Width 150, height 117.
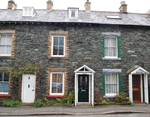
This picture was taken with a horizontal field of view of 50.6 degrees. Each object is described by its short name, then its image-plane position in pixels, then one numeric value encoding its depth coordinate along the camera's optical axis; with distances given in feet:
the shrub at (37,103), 37.95
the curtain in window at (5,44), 42.73
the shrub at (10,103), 38.58
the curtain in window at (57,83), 41.86
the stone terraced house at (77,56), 41.19
